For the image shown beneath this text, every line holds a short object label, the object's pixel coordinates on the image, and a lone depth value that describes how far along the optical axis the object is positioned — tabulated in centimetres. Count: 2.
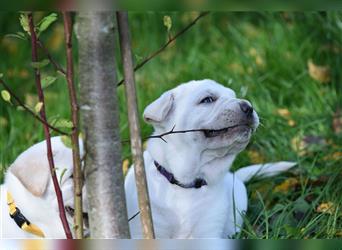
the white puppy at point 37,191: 507
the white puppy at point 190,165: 521
